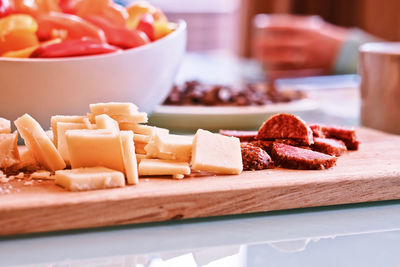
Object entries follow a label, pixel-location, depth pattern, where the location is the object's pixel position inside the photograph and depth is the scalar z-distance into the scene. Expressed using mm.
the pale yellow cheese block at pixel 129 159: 487
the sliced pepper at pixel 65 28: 605
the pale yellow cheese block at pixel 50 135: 533
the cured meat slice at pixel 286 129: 550
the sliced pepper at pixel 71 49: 587
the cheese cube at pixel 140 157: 520
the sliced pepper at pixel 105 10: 632
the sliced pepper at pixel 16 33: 594
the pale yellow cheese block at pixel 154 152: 516
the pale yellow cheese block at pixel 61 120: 527
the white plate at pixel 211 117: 679
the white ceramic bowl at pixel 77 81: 573
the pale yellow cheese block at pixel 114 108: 528
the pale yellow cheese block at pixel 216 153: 502
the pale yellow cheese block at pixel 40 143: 509
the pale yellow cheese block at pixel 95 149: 485
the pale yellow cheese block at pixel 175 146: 511
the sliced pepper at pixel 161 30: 653
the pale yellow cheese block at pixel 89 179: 472
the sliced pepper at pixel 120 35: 617
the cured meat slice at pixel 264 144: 546
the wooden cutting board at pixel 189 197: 454
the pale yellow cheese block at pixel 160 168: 501
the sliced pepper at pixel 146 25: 635
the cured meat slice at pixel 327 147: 560
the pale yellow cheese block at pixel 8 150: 509
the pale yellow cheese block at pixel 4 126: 518
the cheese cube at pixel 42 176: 498
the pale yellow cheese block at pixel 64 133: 516
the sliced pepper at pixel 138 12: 654
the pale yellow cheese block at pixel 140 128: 533
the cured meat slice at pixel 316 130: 581
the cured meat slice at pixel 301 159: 522
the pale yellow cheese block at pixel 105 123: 507
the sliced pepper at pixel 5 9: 618
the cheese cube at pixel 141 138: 528
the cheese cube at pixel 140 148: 531
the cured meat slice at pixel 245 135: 575
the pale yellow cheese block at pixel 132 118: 529
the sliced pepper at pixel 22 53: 586
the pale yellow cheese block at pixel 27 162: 518
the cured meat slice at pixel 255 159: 522
